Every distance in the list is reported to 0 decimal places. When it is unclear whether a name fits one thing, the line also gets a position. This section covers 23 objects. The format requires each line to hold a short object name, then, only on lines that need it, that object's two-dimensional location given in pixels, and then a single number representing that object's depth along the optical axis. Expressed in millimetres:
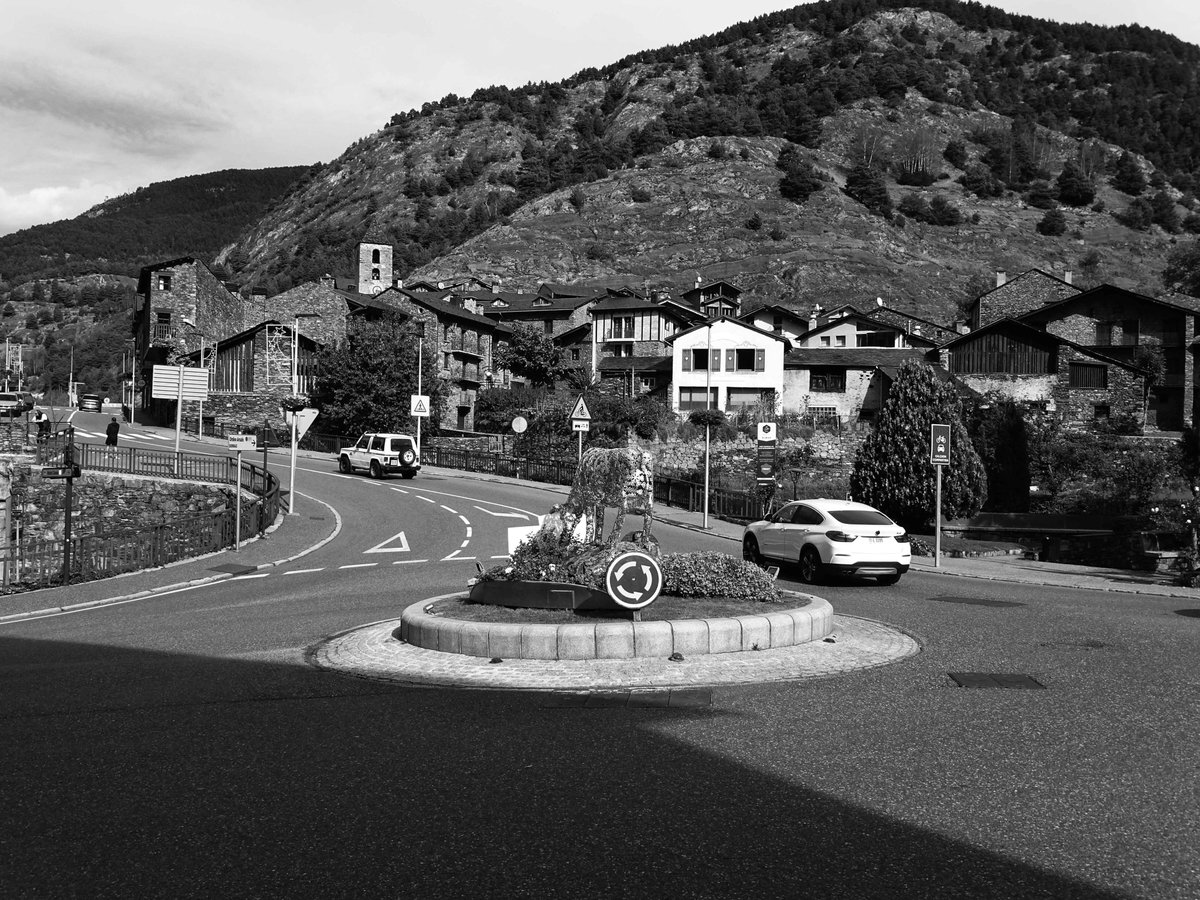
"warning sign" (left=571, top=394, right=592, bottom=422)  34562
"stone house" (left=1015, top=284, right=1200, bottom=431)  73812
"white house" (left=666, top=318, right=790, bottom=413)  70688
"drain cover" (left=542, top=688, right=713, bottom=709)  8789
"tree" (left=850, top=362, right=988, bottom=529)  31219
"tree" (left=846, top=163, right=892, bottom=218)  175125
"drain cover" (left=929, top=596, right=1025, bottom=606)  16562
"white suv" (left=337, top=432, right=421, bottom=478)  46469
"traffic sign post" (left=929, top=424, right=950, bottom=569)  24219
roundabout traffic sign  11477
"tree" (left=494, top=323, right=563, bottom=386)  83812
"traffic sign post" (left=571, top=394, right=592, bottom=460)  34750
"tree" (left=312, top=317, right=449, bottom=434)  63094
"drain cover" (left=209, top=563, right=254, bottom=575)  22052
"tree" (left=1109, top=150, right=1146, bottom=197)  197000
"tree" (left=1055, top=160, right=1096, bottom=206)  189000
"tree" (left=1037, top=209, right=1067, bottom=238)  166625
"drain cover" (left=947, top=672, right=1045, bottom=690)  9609
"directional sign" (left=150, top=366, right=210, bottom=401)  36375
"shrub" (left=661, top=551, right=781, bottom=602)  13094
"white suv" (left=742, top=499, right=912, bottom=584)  18609
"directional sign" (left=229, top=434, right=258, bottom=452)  26969
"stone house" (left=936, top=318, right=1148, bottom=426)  67062
